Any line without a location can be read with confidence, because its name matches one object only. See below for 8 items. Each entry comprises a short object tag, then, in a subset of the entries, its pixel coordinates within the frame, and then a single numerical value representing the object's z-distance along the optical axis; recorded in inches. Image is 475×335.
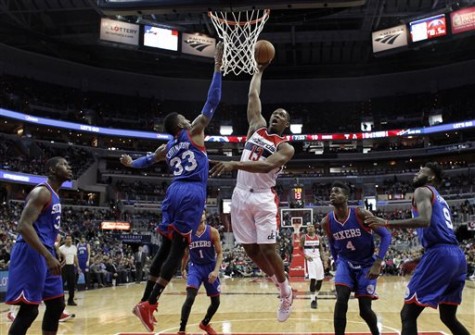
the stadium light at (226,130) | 1712.6
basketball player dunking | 214.2
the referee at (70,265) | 502.6
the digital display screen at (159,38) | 1002.7
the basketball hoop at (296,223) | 902.1
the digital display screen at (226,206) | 1482.5
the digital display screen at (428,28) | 944.9
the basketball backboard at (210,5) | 323.9
